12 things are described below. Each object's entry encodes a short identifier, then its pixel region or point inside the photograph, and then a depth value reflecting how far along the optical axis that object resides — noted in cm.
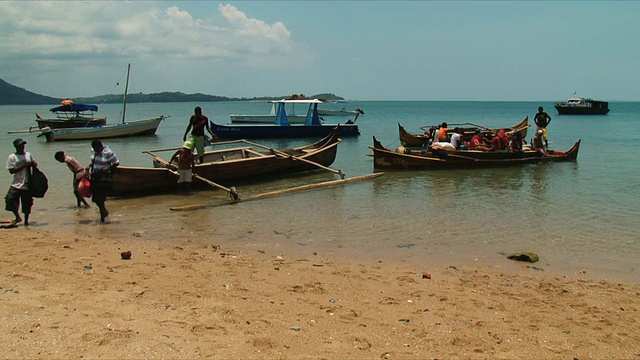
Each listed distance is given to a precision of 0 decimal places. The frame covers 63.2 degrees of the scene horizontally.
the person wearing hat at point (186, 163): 1257
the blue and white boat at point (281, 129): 3081
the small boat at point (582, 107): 6838
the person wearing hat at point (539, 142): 1962
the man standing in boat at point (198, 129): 1334
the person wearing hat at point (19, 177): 862
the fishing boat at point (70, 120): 3509
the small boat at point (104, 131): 3178
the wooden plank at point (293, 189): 1135
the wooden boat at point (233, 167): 1258
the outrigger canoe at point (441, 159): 1792
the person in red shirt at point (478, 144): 1883
